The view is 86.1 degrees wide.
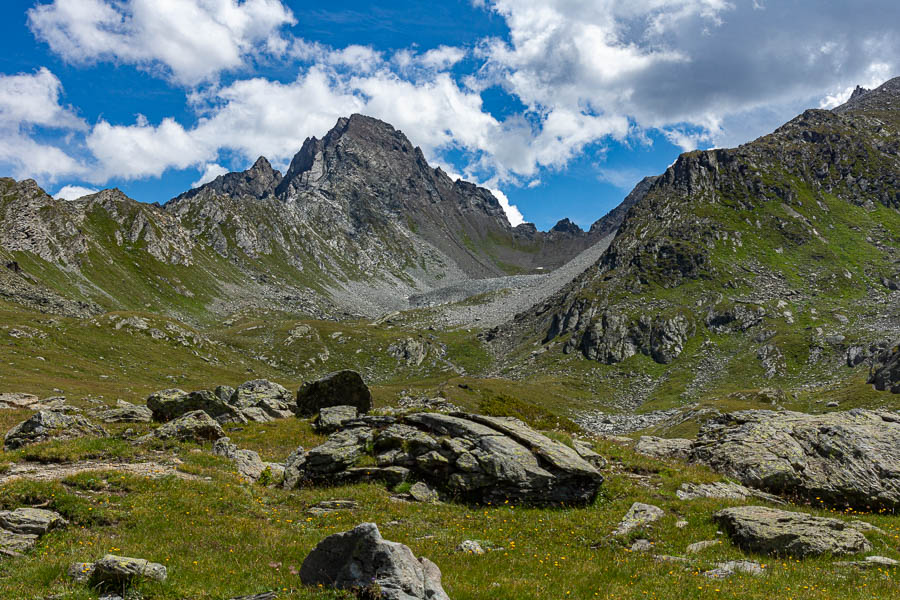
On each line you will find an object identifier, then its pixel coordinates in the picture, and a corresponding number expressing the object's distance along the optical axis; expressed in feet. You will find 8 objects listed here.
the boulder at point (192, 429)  90.43
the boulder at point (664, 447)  102.17
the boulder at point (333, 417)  115.85
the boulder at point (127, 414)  109.96
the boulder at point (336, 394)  140.77
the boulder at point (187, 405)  111.75
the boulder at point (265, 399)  142.54
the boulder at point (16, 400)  135.33
